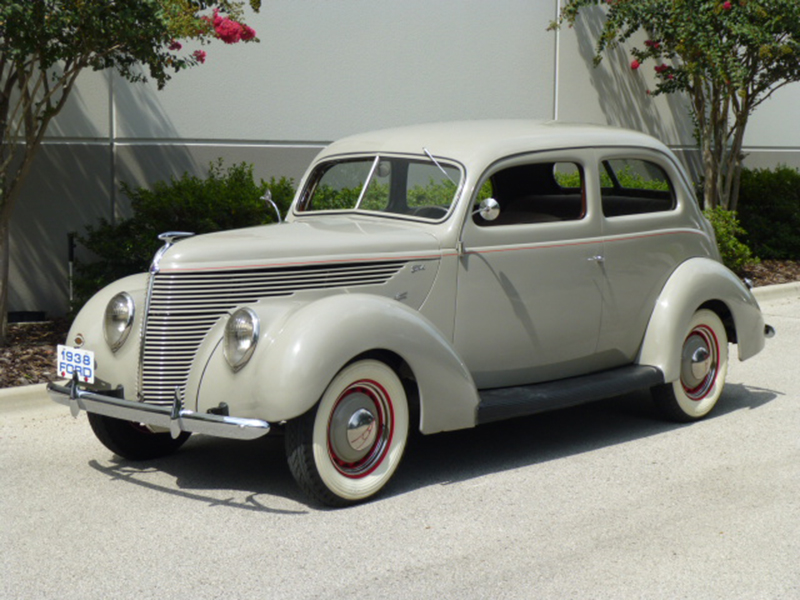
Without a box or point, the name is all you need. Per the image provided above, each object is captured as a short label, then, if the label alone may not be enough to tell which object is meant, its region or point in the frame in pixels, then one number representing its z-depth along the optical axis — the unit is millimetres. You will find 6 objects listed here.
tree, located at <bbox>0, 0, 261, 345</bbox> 7672
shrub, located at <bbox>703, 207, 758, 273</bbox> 13055
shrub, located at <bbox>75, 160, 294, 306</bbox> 9531
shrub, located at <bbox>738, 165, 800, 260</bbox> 14969
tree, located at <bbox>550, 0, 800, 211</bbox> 12875
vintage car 5402
